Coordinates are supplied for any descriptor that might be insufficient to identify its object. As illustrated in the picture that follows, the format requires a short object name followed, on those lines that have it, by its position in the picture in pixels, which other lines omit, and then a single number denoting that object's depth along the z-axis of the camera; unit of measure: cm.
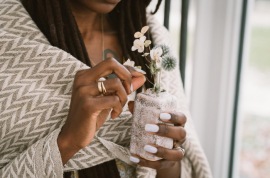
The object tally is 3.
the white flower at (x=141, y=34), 77
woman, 75
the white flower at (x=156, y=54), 76
